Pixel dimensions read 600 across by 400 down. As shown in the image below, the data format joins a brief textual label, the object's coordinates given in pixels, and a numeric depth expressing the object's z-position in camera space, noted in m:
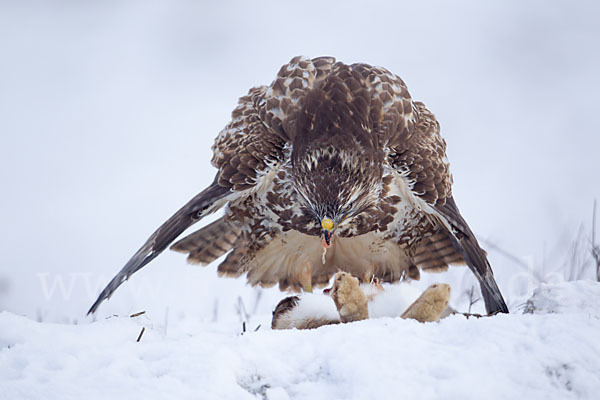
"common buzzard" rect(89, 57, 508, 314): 9.62
